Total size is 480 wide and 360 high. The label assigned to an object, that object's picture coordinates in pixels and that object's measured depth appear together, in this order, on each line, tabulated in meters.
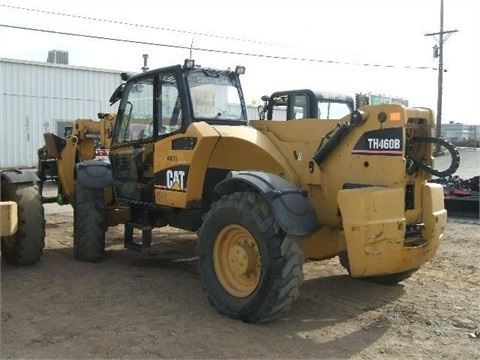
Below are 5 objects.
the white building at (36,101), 22.80
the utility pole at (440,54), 33.72
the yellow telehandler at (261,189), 4.73
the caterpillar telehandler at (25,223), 6.82
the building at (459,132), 45.09
